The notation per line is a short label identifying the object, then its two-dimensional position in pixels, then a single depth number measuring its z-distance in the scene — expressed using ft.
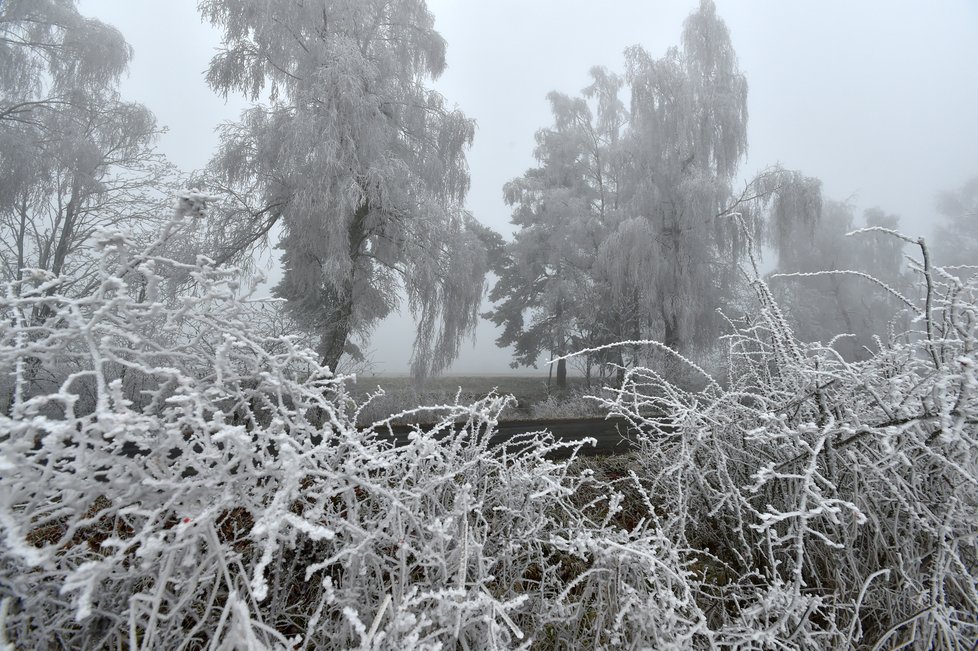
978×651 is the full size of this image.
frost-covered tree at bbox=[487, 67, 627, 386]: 44.42
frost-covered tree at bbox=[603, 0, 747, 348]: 35.19
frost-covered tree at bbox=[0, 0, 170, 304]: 25.32
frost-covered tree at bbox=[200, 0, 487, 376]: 25.22
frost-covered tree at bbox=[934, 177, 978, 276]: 57.72
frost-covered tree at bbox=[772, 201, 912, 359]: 51.08
